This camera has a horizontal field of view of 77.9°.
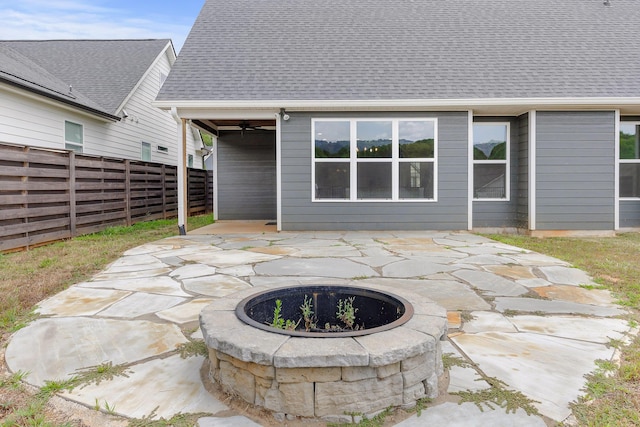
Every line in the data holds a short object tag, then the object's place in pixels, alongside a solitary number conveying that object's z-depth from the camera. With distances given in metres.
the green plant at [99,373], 1.92
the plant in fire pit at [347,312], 2.30
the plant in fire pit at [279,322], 2.14
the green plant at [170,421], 1.58
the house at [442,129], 7.20
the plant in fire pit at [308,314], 2.33
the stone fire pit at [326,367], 1.57
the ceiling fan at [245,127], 9.13
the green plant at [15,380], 1.88
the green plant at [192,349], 2.21
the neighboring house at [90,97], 7.49
